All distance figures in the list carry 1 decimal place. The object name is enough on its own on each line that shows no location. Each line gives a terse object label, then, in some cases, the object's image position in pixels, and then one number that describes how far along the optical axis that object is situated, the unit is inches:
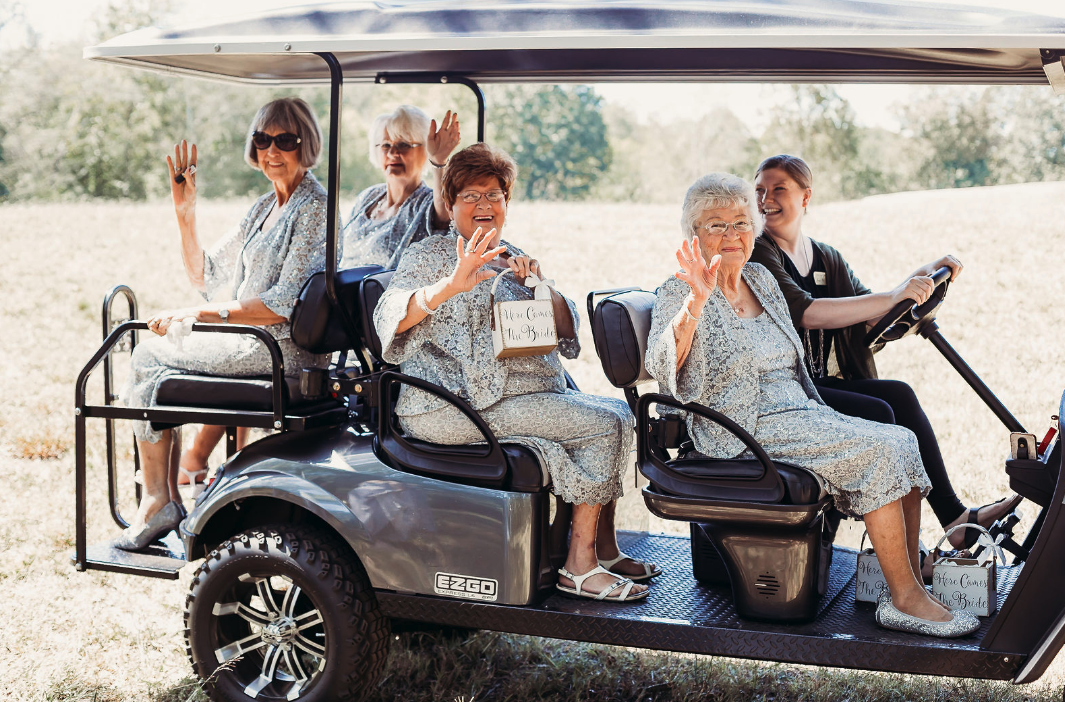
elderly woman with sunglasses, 128.8
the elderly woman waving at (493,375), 113.3
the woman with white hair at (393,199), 156.9
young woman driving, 125.6
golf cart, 95.2
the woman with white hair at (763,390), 102.3
